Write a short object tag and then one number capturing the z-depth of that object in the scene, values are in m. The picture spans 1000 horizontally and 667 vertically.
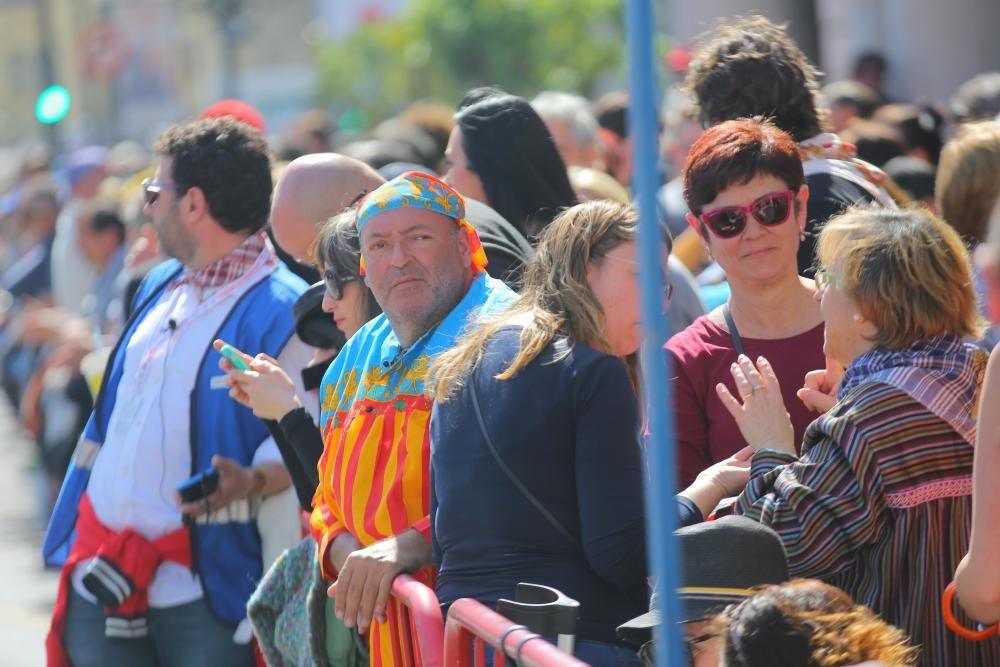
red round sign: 57.87
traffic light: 35.62
